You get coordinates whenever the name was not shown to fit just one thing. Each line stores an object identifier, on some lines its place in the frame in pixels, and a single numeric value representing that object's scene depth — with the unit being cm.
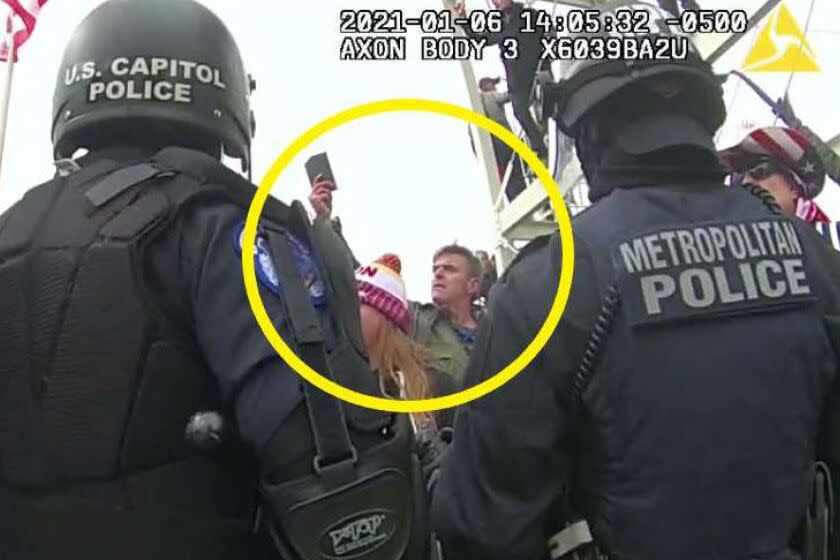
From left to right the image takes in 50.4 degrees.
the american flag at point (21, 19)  622
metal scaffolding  453
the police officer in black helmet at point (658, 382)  156
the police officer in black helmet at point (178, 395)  131
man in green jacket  317
